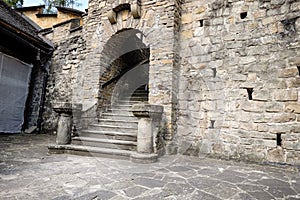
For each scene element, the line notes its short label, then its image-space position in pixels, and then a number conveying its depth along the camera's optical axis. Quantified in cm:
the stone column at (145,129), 312
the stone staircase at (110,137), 336
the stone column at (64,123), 361
